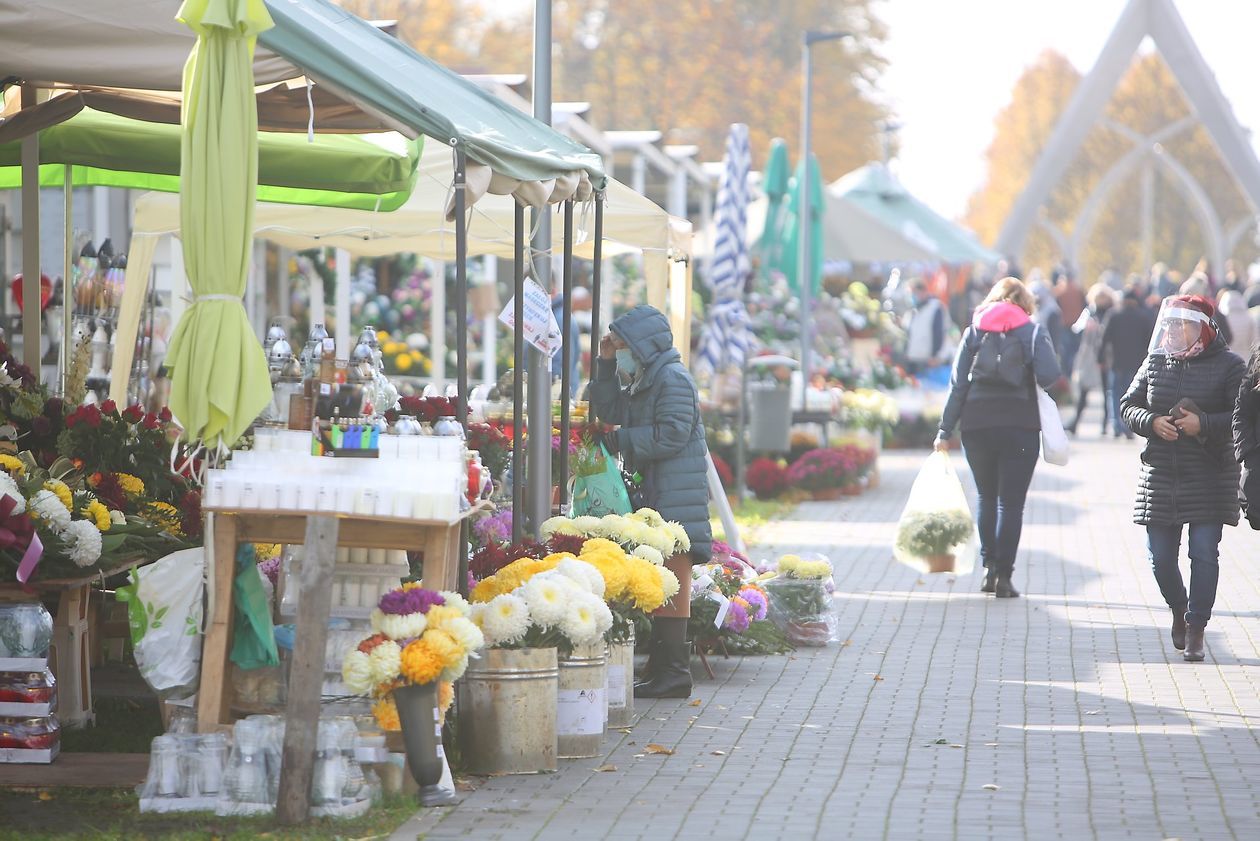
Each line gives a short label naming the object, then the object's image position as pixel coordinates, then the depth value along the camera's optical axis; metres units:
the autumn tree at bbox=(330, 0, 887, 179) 106.78
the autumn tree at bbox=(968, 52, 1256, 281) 137.92
